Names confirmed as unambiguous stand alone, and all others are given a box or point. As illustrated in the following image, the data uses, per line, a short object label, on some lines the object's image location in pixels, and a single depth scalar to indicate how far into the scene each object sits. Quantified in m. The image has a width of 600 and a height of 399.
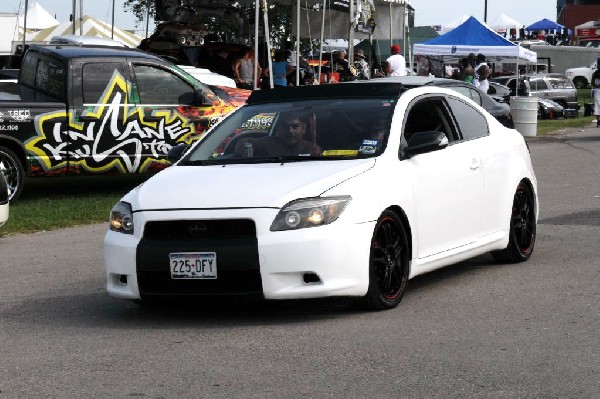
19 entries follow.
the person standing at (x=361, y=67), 28.79
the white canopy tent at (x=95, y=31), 39.87
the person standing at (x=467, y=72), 27.75
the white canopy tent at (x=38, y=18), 51.56
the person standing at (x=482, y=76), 26.62
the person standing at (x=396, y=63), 25.61
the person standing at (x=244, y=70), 25.20
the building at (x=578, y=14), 96.12
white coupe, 7.57
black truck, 15.41
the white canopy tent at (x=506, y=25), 68.44
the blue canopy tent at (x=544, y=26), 80.19
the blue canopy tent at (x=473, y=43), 33.59
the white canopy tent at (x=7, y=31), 44.41
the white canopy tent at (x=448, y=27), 56.21
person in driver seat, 8.62
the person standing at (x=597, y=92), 30.77
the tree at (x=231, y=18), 27.05
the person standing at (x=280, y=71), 26.34
